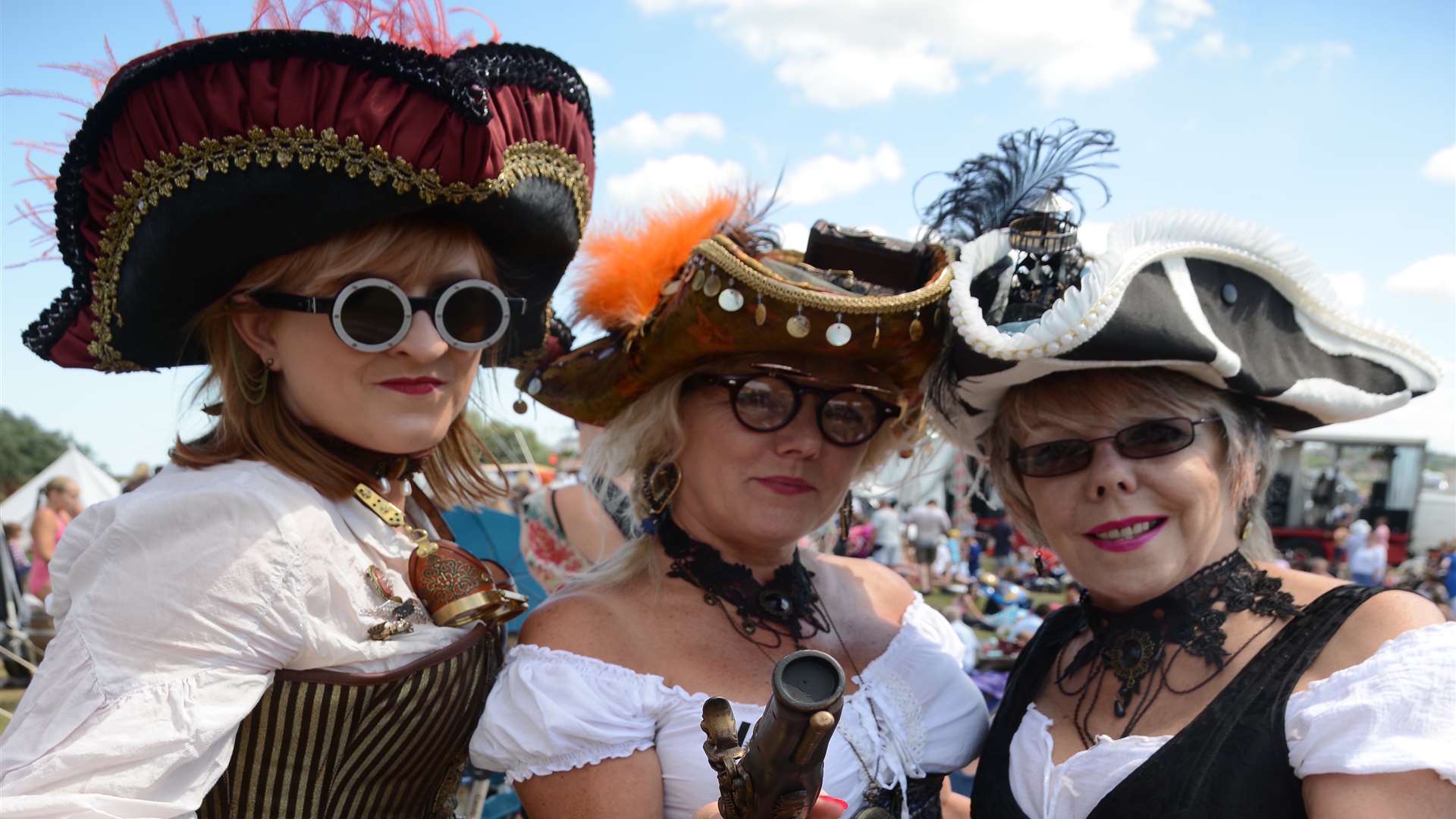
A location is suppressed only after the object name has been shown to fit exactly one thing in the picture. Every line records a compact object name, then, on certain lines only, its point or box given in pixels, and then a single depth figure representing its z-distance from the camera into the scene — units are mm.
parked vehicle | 18625
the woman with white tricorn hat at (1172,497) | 1770
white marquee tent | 13578
